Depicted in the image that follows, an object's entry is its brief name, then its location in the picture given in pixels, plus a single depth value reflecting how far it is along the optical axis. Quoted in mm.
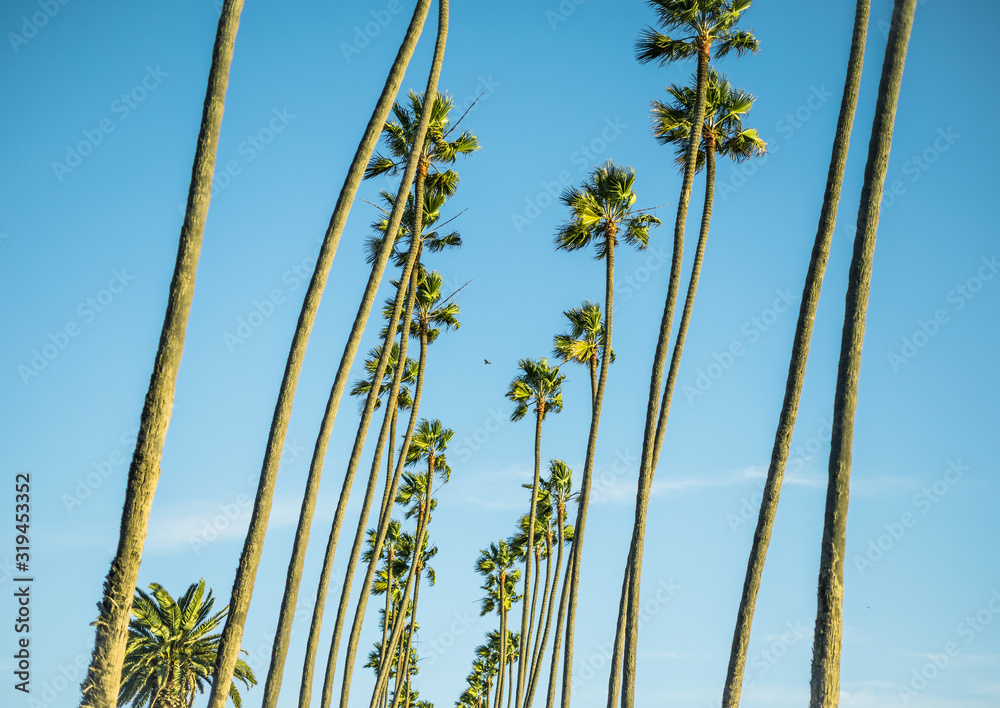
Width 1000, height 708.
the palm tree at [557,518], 39156
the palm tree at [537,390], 34844
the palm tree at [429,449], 36438
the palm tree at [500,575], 53344
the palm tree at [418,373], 23672
